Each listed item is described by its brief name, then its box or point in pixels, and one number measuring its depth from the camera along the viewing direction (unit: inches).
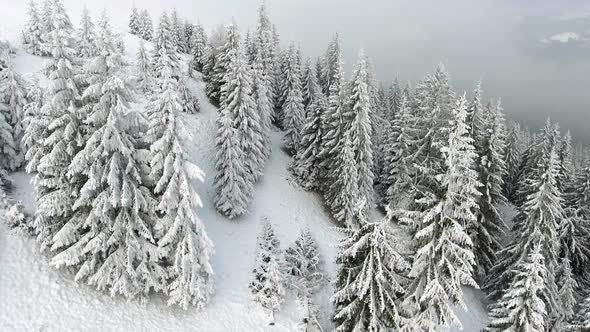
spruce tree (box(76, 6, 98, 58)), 887.7
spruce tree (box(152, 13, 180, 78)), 1822.1
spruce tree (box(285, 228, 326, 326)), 1100.5
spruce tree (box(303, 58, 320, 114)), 2234.3
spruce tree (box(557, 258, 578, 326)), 1045.8
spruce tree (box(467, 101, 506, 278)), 1405.0
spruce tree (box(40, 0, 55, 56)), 844.1
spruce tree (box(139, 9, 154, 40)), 3035.2
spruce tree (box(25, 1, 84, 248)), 845.2
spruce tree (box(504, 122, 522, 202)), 2122.3
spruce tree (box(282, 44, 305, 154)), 1950.1
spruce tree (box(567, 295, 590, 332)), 996.1
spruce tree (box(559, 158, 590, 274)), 1366.9
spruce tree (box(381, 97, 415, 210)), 1609.3
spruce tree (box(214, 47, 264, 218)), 1414.9
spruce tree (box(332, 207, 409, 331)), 709.3
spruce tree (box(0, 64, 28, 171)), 1184.5
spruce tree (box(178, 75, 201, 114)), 1842.3
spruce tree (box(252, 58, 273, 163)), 1770.4
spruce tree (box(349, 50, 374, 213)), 1494.8
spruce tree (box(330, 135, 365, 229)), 1514.5
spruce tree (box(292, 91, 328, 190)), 1689.2
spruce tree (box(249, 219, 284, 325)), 1048.2
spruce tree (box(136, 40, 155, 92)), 1804.3
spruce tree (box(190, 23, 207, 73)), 2435.4
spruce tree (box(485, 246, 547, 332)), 784.3
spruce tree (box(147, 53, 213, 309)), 871.7
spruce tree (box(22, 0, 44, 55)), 2038.6
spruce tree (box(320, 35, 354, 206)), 1557.6
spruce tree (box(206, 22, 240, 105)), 1612.5
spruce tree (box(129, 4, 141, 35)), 3091.3
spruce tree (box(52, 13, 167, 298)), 842.8
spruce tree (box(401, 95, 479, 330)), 714.2
